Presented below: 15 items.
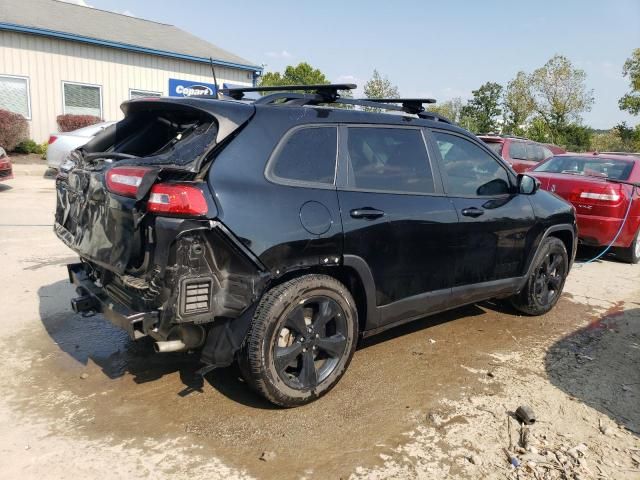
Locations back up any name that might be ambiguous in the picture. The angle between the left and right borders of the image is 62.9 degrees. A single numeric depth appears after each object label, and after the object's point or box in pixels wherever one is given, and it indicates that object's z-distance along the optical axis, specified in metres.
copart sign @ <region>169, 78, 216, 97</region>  19.88
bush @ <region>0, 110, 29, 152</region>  15.36
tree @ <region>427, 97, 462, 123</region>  46.75
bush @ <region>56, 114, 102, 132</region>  17.22
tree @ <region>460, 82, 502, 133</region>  44.66
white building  16.47
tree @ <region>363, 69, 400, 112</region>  37.38
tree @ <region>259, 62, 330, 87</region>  50.38
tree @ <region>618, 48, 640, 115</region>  28.78
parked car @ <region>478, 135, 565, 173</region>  11.97
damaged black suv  2.88
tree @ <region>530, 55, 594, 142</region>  37.03
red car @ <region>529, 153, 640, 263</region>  7.11
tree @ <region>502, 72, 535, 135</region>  39.28
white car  12.21
